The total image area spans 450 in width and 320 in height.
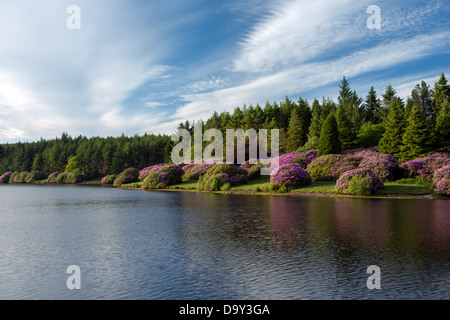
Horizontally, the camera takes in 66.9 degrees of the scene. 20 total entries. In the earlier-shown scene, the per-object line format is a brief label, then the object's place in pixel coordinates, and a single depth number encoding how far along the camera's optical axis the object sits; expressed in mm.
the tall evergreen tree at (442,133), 44988
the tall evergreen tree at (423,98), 81938
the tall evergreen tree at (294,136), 68750
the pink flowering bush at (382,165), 39781
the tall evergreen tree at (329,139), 51350
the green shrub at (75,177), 97062
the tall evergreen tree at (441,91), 72750
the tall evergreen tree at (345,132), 57984
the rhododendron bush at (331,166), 43250
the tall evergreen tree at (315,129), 60306
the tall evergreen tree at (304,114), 79950
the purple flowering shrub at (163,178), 59562
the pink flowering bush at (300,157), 51244
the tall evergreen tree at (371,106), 84000
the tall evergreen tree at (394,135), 48462
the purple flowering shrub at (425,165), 38438
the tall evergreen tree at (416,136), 44312
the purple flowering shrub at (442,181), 32669
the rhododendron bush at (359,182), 35469
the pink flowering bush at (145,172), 70938
